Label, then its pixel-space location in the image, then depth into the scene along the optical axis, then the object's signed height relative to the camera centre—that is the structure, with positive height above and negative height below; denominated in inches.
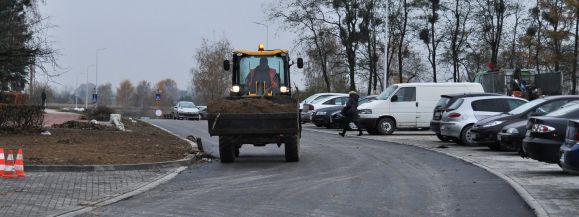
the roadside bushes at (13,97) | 1171.8 +42.2
